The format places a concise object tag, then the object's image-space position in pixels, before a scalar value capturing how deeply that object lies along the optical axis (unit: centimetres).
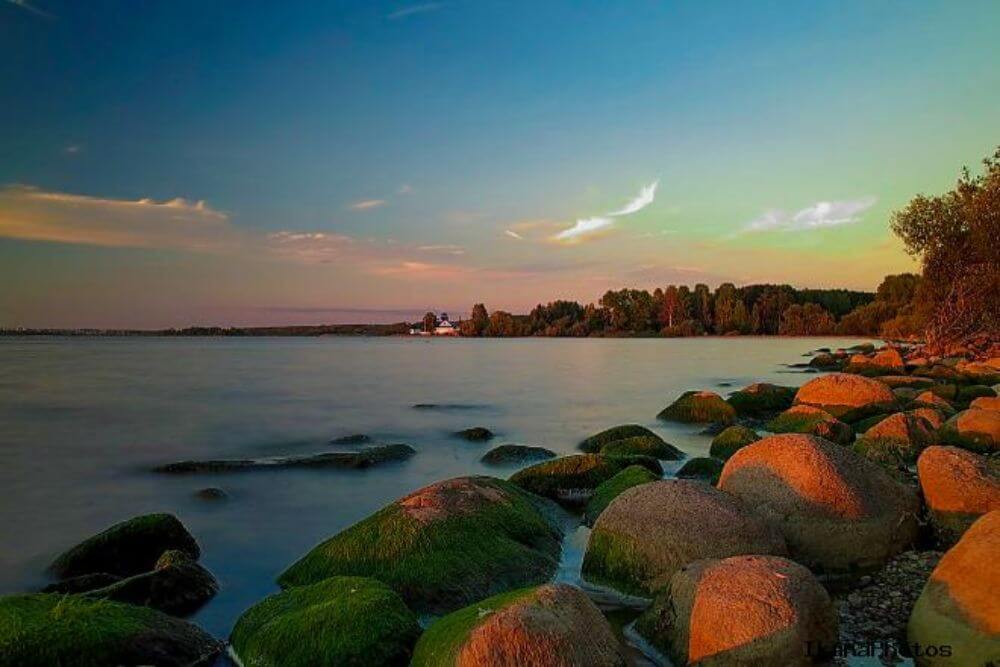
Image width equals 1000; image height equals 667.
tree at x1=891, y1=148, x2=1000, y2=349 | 3894
